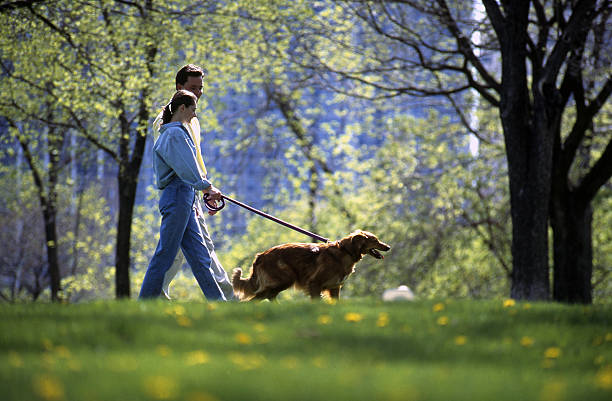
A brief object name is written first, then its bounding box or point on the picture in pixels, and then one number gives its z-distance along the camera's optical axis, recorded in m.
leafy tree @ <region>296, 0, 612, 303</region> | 22.91
